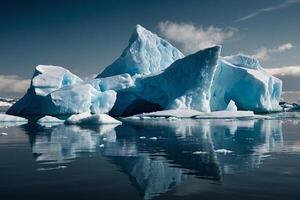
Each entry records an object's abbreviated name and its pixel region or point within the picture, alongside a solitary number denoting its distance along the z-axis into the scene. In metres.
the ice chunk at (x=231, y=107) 38.73
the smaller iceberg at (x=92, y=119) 27.94
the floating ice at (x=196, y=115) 35.72
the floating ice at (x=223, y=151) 11.91
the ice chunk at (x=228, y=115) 35.50
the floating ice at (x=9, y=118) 33.71
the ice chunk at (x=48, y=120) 30.67
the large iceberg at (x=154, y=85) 40.28
